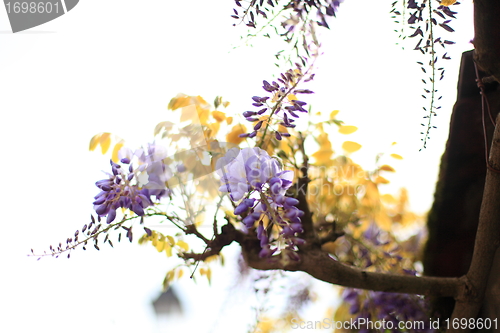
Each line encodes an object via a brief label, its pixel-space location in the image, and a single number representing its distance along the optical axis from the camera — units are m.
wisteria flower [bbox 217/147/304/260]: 0.35
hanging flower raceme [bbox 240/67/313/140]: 0.43
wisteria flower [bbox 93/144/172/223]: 0.42
